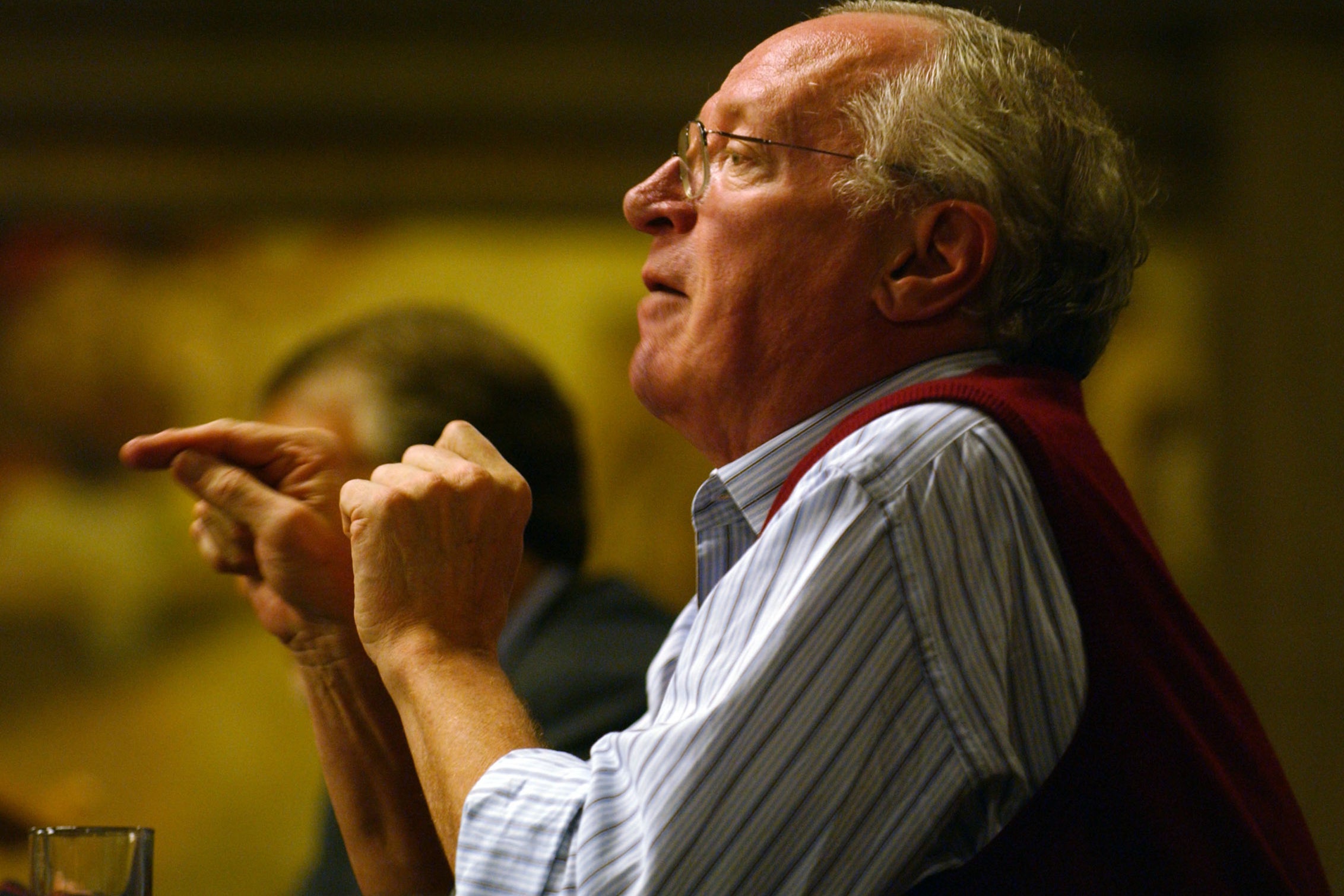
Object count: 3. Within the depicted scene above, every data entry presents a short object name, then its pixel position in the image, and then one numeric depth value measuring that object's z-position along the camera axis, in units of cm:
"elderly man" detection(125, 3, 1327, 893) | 365
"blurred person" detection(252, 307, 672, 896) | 417
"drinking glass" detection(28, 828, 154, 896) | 374
